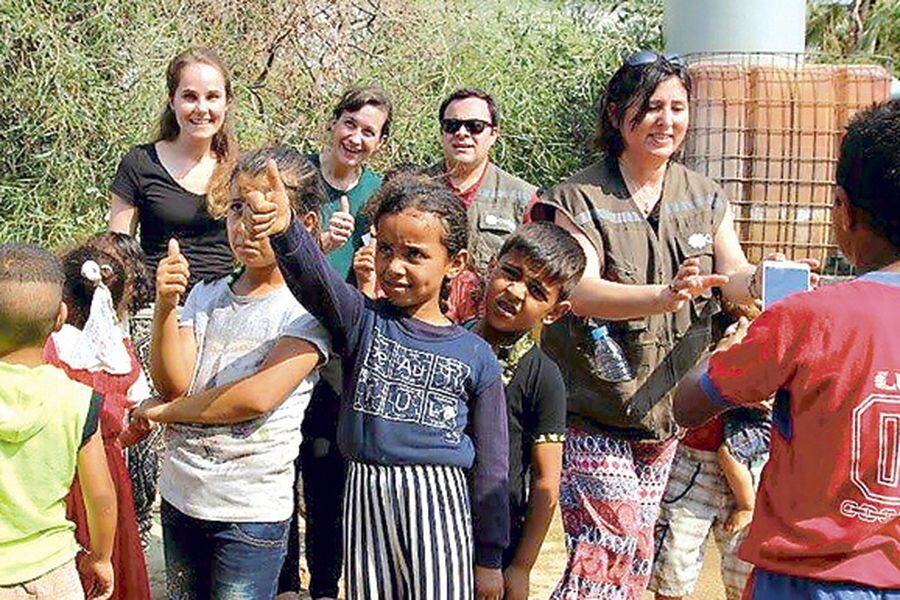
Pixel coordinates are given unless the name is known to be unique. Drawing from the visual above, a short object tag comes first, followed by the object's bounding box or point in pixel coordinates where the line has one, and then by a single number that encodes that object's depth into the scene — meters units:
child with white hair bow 3.27
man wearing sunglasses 4.01
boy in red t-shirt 2.24
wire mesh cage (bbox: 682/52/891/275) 5.71
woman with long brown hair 3.84
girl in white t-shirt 2.87
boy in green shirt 2.76
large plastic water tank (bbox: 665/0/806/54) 5.97
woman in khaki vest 3.26
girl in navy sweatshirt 2.70
